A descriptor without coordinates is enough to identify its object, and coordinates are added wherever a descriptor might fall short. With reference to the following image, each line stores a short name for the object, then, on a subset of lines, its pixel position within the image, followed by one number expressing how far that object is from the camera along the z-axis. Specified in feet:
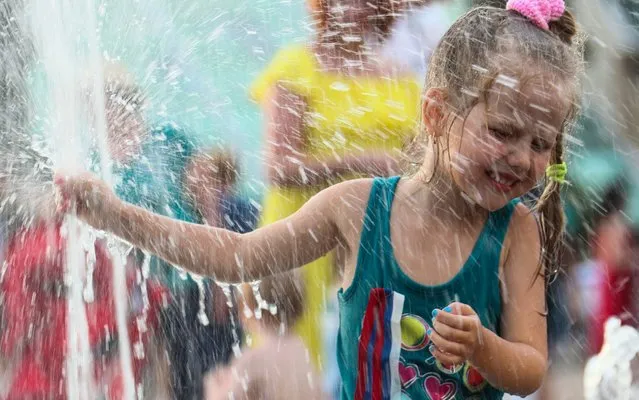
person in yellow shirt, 16.16
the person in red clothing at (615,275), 20.62
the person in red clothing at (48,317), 19.44
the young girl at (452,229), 11.32
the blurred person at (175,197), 18.92
